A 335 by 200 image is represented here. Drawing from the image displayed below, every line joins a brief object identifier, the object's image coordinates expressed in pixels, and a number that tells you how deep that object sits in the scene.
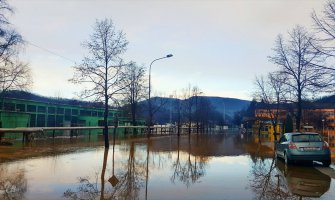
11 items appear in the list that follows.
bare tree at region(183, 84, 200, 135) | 64.61
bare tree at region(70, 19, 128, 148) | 23.62
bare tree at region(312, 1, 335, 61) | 17.41
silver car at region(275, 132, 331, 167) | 15.17
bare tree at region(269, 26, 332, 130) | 18.16
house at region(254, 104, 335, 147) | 41.04
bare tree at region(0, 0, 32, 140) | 23.42
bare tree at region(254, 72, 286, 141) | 36.47
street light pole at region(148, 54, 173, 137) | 40.55
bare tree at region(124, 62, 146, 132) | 46.03
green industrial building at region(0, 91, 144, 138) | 38.66
